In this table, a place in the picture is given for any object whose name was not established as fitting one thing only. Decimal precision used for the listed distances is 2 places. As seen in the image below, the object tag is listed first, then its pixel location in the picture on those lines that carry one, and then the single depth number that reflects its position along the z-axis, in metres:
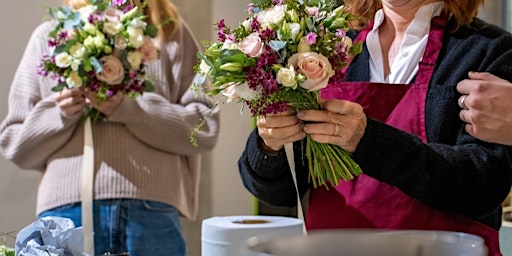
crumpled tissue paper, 1.56
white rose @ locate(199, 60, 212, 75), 1.58
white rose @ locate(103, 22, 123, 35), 2.03
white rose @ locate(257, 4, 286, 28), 1.57
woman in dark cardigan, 1.56
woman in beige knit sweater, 2.29
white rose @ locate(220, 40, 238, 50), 1.54
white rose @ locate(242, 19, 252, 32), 1.57
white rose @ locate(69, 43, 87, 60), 2.06
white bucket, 0.81
